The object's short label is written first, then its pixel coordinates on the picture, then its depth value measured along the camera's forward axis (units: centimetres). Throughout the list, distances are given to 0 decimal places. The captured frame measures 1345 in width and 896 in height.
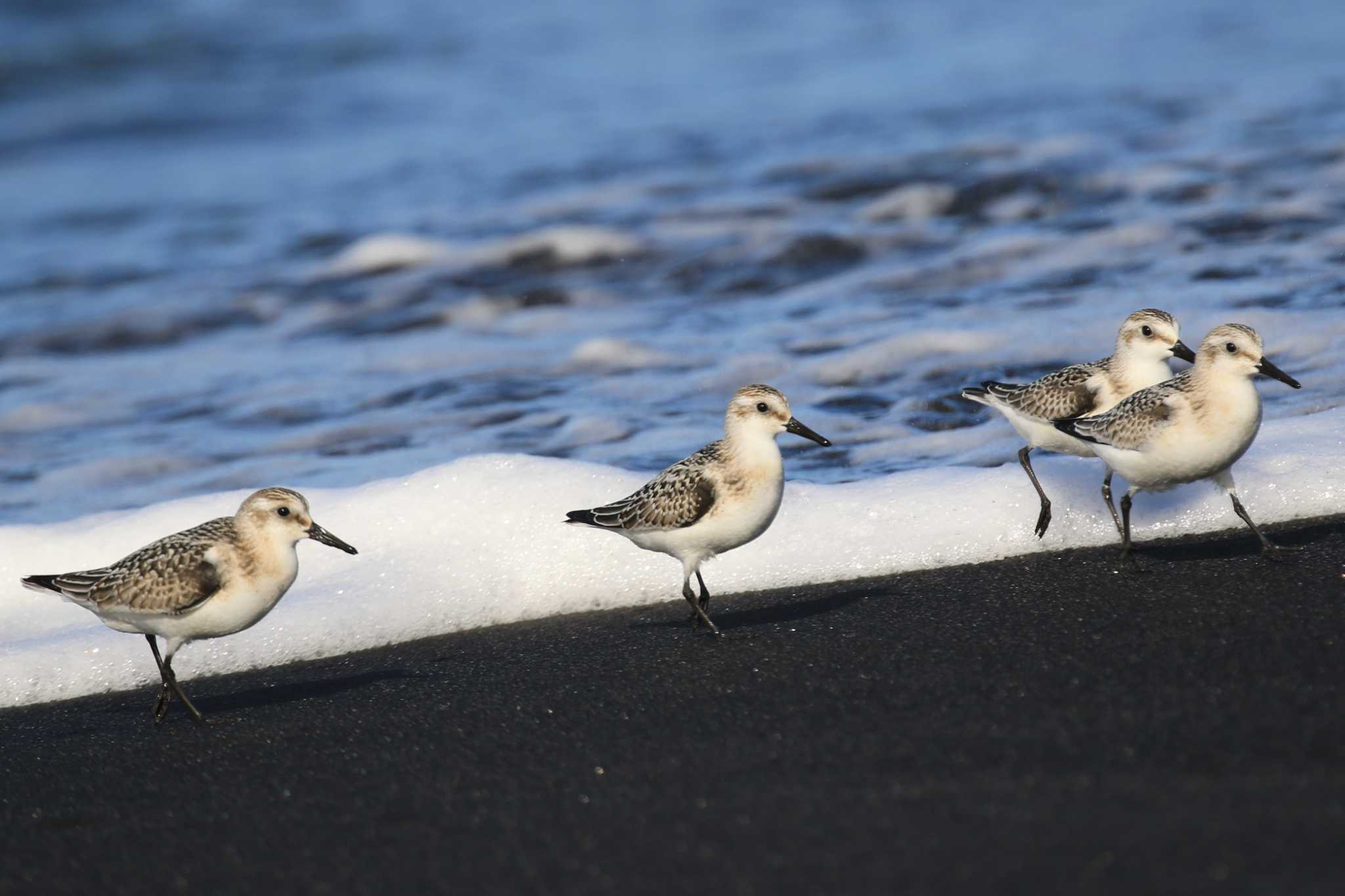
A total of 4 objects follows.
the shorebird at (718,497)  1175
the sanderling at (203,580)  1087
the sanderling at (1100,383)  1339
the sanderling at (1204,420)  1156
